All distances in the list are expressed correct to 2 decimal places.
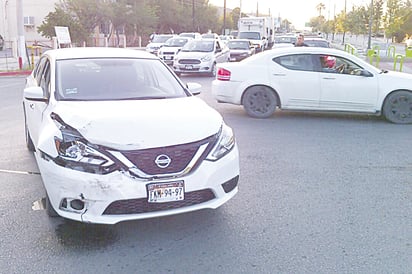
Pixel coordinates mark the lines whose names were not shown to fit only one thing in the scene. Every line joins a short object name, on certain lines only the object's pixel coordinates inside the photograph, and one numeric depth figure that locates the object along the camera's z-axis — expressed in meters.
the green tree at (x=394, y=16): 40.30
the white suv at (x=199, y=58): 18.42
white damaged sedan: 3.64
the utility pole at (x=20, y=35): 22.11
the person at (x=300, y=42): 14.35
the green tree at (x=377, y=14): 42.56
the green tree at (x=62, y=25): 32.75
